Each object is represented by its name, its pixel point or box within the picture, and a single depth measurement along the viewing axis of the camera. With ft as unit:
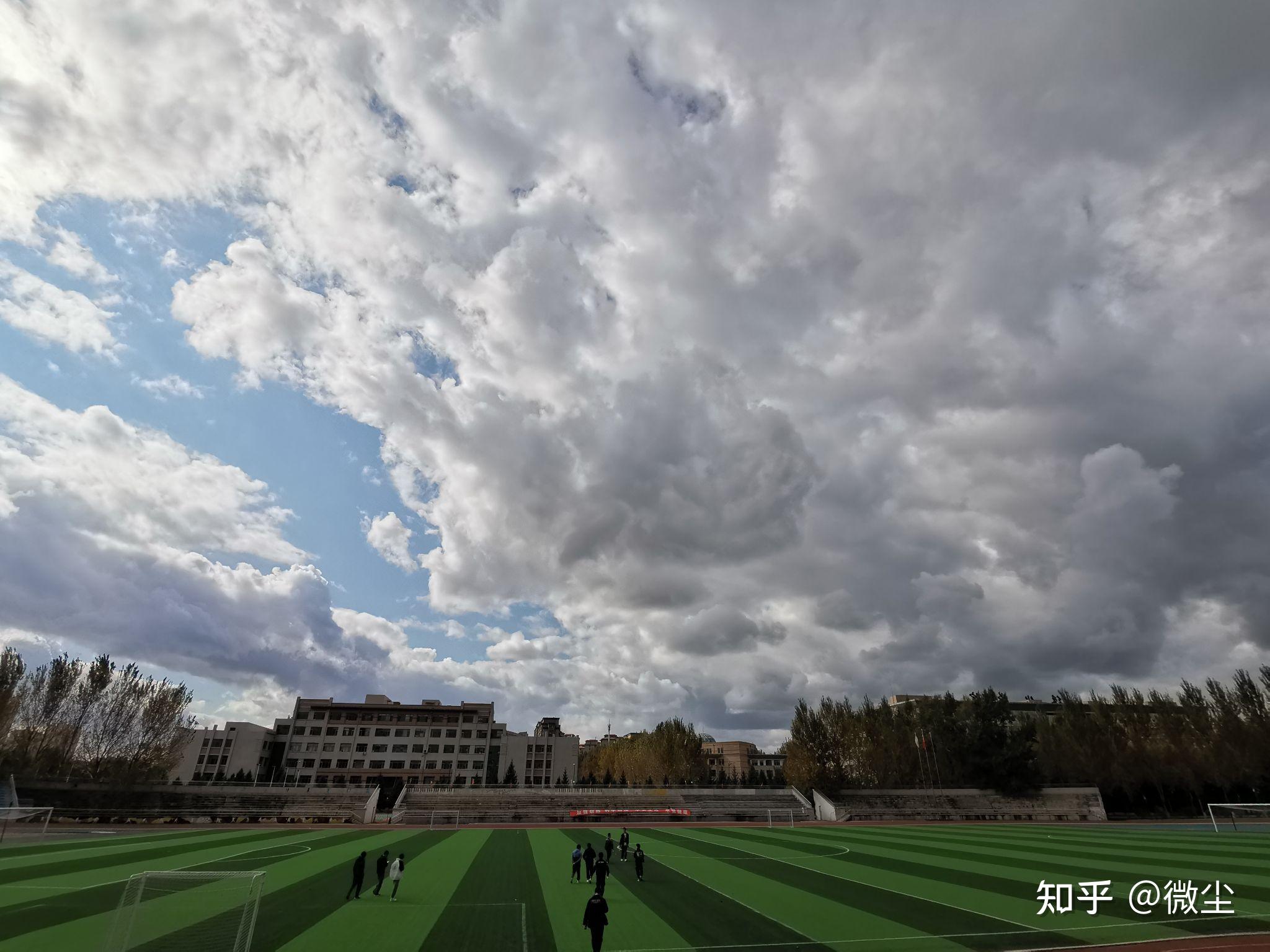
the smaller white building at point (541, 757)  504.84
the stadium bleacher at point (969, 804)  255.50
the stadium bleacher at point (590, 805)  222.48
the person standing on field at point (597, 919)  48.80
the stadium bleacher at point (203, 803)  207.41
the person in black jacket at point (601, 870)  65.81
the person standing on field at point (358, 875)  75.13
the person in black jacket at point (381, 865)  78.12
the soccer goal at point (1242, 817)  197.67
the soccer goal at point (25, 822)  150.86
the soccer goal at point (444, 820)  197.53
